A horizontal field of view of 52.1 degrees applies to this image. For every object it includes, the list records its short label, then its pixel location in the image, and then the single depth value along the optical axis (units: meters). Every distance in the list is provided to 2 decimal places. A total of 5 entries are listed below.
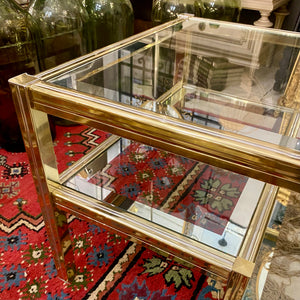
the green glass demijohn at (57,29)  0.89
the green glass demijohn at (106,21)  1.04
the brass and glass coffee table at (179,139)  0.33
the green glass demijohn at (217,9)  1.15
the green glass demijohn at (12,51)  0.79
